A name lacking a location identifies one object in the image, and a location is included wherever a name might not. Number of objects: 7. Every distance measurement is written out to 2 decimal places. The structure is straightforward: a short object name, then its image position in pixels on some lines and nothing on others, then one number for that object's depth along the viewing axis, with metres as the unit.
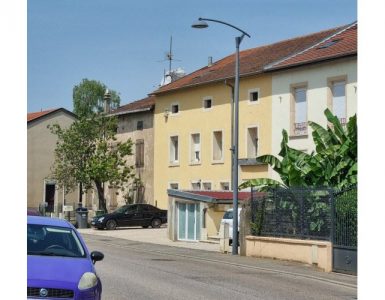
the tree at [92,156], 51.44
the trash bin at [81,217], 48.93
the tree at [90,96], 83.20
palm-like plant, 25.28
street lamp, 27.55
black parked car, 45.88
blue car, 9.87
